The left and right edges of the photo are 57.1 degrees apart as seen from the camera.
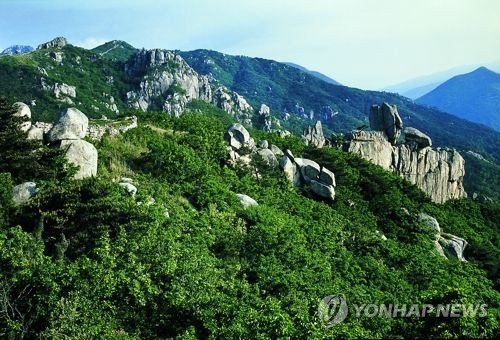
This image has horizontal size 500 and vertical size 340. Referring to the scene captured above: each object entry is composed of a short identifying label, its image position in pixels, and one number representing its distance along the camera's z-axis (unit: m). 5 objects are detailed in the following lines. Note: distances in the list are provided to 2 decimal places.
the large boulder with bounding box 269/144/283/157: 64.81
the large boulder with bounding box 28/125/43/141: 43.16
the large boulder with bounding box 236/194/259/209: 44.25
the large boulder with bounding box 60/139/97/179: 39.81
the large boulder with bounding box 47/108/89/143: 42.44
